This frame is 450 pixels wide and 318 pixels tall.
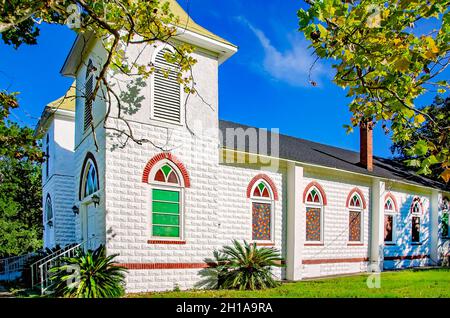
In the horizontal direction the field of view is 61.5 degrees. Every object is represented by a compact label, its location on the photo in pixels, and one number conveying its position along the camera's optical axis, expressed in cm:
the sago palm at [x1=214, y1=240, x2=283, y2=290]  1285
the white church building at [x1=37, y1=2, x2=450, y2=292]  1184
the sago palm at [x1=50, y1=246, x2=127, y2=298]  987
